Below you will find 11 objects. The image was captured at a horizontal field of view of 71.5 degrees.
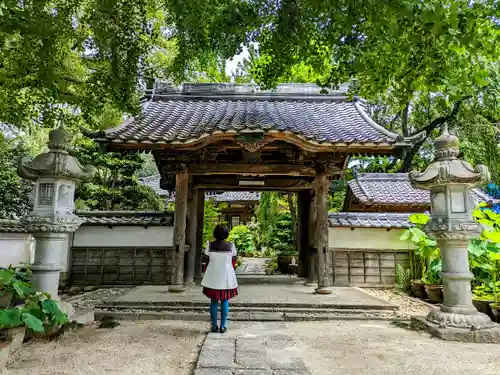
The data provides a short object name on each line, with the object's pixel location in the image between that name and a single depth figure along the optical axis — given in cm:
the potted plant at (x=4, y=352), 347
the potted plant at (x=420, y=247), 766
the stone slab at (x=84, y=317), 532
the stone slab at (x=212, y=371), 334
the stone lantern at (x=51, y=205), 516
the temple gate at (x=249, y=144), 725
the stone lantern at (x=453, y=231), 502
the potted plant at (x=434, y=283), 775
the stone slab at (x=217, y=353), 358
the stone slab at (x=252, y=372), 333
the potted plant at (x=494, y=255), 579
